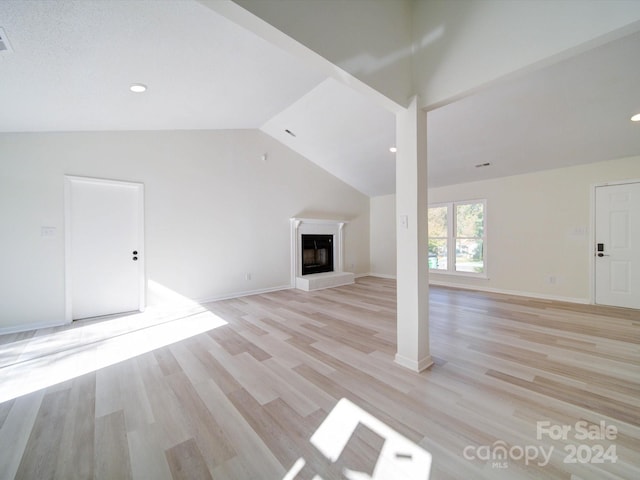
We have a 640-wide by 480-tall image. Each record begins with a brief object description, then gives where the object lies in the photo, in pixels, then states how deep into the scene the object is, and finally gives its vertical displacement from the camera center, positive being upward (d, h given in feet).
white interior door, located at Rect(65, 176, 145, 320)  11.75 -0.33
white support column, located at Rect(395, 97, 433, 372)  7.42 -0.02
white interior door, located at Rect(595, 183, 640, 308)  13.23 -0.41
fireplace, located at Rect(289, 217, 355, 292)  19.20 -1.27
